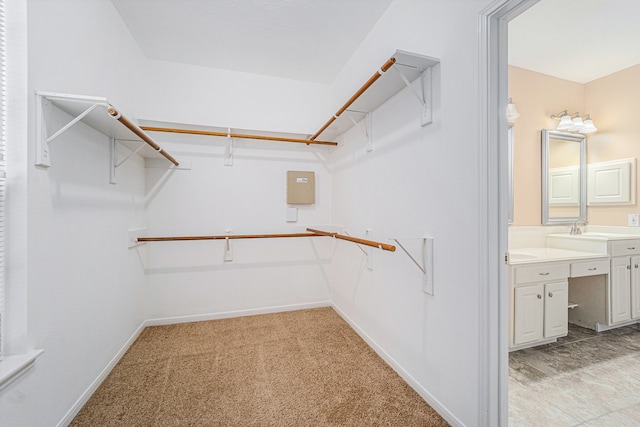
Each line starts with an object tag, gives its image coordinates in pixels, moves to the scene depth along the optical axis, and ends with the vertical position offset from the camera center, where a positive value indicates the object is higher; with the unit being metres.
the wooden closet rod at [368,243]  1.46 -0.21
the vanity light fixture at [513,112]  2.38 +0.88
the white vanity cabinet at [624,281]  2.37 -0.68
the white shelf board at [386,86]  1.39 +0.80
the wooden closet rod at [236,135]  2.35 +0.74
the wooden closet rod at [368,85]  1.33 +0.75
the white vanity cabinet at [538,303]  1.95 -0.73
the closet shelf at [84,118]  1.17 +0.52
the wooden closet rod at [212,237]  2.29 -0.25
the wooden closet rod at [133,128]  1.30 +0.50
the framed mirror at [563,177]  2.63 +0.33
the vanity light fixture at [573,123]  2.66 +0.88
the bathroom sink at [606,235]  2.55 -0.27
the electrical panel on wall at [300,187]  2.94 +0.26
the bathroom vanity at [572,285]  1.97 -0.66
